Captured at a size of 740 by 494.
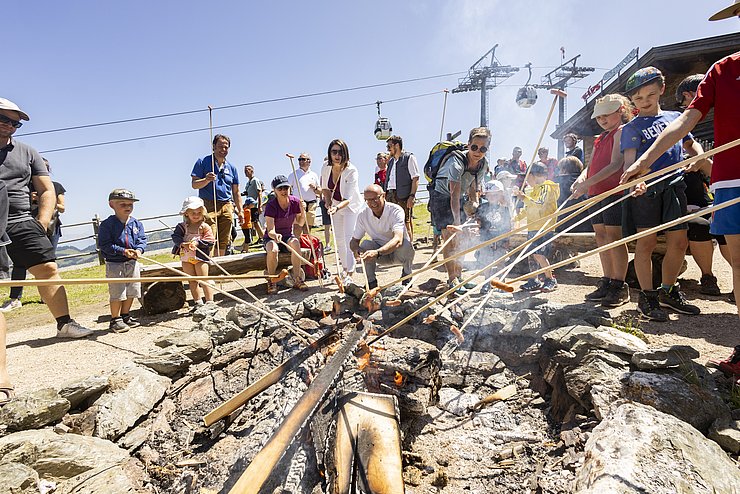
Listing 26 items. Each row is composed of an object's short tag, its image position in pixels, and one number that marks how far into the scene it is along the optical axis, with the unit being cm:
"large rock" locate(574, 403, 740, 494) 143
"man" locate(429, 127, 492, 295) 489
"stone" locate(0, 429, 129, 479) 204
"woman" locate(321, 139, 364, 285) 561
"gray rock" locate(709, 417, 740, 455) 184
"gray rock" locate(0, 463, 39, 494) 182
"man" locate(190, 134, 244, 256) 636
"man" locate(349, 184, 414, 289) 485
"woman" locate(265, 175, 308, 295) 620
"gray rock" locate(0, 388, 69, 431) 237
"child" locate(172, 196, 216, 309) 550
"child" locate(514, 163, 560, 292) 534
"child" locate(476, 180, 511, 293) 581
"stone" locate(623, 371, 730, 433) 203
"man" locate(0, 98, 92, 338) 349
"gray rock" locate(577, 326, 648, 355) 260
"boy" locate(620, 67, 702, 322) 355
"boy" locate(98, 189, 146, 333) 487
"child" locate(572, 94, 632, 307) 399
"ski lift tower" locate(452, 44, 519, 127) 3509
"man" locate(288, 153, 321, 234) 755
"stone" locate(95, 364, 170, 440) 252
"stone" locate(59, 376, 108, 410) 269
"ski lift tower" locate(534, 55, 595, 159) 3334
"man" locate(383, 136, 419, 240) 697
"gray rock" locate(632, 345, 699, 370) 227
